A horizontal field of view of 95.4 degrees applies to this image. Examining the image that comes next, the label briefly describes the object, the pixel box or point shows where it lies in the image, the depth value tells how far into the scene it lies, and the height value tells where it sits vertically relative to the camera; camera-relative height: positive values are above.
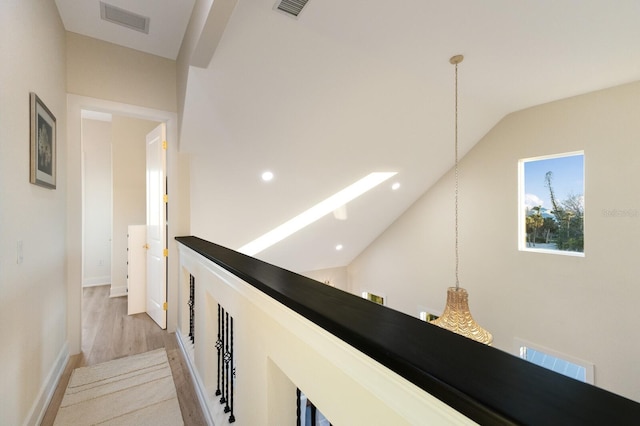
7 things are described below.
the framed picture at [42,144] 1.81 +0.46
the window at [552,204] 3.65 +0.11
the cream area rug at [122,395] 1.91 -1.36
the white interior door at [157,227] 3.21 -0.19
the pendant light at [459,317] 2.74 -1.02
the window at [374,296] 6.56 -1.98
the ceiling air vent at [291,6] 2.11 +1.52
